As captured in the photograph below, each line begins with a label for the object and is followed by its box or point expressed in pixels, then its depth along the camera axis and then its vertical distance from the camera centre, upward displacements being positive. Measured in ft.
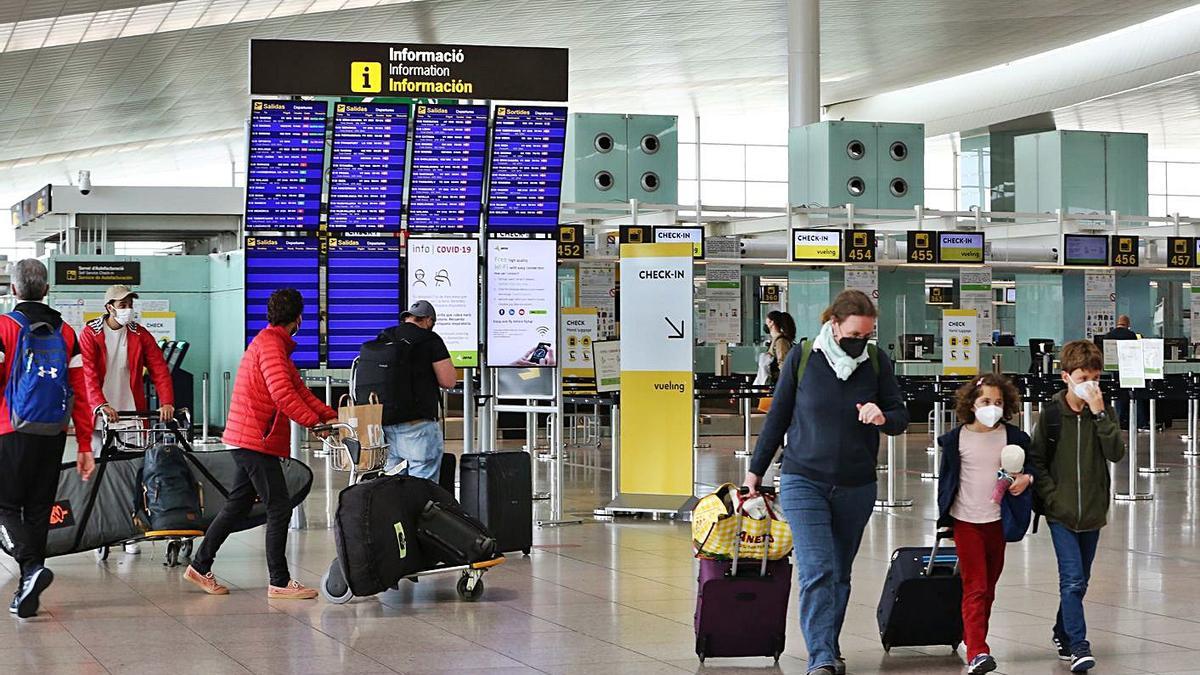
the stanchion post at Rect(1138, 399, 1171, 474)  49.78 -3.76
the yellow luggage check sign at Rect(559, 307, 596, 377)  45.39 +0.21
